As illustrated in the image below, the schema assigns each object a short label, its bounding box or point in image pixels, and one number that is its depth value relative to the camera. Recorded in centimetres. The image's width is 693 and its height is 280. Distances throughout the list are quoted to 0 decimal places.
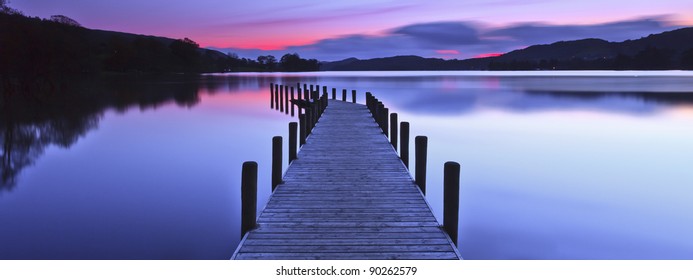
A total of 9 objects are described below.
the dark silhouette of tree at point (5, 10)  3778
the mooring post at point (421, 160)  808
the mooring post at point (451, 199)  567
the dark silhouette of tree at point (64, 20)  5907
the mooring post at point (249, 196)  570
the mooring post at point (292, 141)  1023
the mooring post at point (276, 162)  800
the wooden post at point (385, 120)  1485
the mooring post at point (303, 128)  1269
